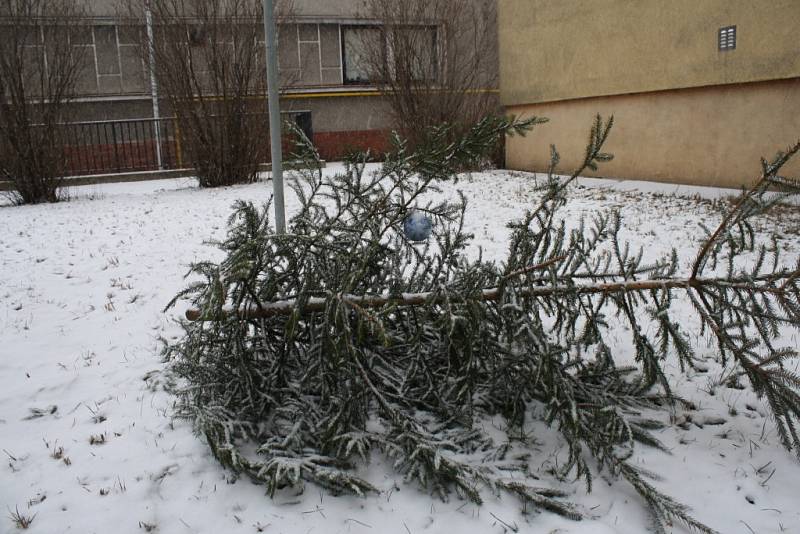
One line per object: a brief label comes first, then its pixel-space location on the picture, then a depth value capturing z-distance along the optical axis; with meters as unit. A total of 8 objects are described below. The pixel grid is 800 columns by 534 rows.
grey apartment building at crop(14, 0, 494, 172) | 19.30
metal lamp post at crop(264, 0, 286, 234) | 4.75
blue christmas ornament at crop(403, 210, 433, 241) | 2.91
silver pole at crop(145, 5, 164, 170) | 11.18
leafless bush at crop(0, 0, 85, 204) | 9.84
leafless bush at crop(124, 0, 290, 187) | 11.03
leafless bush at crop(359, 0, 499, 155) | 12.84
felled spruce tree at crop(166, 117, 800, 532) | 2.37
